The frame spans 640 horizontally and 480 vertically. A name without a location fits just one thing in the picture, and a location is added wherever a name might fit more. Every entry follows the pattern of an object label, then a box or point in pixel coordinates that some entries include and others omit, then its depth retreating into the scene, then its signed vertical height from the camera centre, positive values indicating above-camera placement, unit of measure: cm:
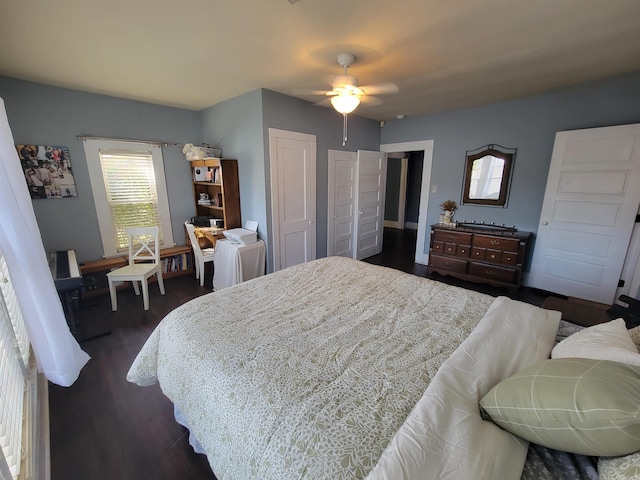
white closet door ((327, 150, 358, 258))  413 -26
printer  328 -60
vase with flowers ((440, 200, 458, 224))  416 -35
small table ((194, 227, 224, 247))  368 -65
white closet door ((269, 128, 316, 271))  334 -12
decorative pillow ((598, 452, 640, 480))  63 -68
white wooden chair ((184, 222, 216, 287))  346 -91
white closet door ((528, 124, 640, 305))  281 -26
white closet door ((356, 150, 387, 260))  457 -25
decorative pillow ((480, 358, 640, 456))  67 -60
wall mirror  373 +18
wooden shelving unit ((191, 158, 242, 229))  350 +2
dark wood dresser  346 -91
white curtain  146 -53
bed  78 -77
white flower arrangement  355 +45
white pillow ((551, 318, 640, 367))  89 -58
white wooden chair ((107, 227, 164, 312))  296 -95
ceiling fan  210 +76
